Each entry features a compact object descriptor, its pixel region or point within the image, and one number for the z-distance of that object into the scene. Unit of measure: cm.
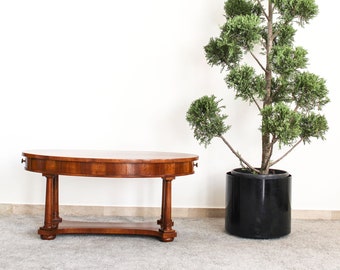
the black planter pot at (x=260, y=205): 308
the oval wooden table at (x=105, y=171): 281
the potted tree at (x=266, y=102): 295
